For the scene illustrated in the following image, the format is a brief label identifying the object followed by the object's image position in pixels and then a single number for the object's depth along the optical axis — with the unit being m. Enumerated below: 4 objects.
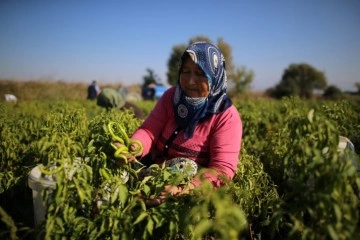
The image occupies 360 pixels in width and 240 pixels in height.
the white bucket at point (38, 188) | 1.68
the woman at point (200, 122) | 2.01
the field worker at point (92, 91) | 14.11
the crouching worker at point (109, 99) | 4.46
